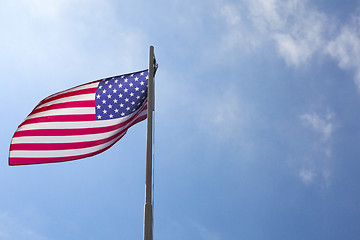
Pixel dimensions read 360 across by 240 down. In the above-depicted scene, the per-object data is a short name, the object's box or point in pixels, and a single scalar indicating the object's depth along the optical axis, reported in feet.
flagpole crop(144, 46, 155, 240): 31.37
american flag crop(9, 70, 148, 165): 42.86
